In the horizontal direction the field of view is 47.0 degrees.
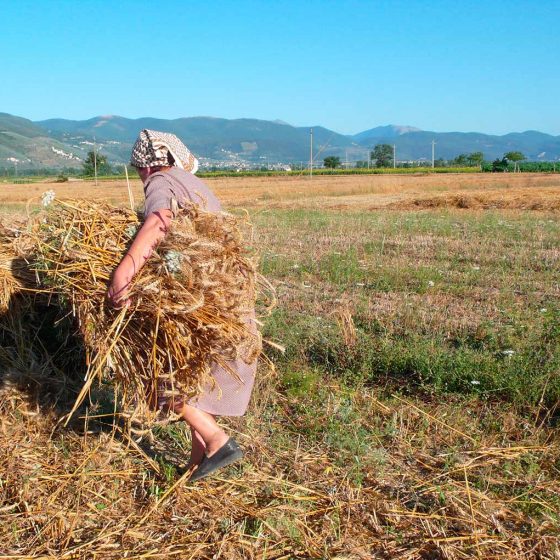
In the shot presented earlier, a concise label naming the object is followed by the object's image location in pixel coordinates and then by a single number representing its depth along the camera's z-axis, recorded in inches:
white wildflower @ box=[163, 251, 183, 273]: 119.3
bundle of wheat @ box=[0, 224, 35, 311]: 159.6
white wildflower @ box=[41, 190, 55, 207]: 137.3
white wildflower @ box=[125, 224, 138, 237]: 131.2
